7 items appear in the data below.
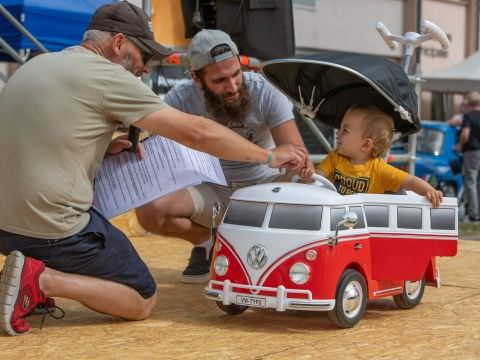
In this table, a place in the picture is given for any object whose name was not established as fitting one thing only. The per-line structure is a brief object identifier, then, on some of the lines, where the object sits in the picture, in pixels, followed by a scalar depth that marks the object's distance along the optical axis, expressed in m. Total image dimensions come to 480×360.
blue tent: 7.43
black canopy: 4.30
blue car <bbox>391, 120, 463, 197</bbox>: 14.13
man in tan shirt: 3.73
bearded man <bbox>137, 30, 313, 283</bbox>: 4.71
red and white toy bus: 3.80
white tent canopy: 17.03
